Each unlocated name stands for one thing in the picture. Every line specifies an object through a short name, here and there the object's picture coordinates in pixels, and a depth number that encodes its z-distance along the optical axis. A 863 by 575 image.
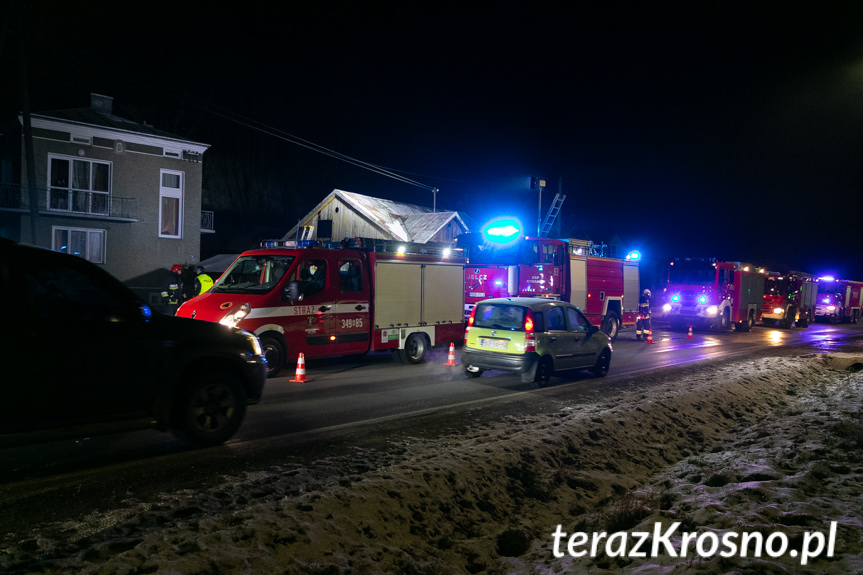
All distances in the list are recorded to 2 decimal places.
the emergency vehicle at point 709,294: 27.12
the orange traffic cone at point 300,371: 10.76
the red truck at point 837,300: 40.31
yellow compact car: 10.54
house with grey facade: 26.62
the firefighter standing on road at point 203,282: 15.91
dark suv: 5.03
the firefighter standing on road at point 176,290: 18.64
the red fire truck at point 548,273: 18.27
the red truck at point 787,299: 31.98
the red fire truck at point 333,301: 10.80
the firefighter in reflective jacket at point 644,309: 22.53
